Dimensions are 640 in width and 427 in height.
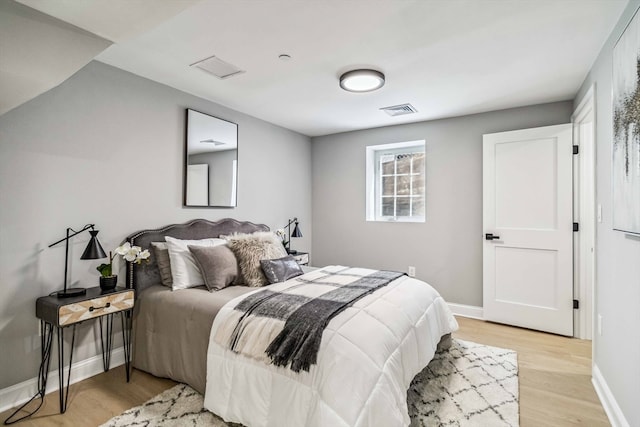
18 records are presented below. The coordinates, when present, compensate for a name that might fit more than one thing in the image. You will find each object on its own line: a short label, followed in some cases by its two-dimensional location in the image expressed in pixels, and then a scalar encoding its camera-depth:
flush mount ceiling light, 2.69
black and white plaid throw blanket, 1.75
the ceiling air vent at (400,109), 3.63
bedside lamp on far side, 4.38
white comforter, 1.54
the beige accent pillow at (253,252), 2.76
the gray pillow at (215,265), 2.61
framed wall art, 1.62
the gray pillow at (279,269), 2.76
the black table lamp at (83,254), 2.26
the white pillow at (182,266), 2.66
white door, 3.38
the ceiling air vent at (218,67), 2.57
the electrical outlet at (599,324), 2.31
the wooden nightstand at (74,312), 2.07
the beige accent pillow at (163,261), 2.75
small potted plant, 2.40
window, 4.47
